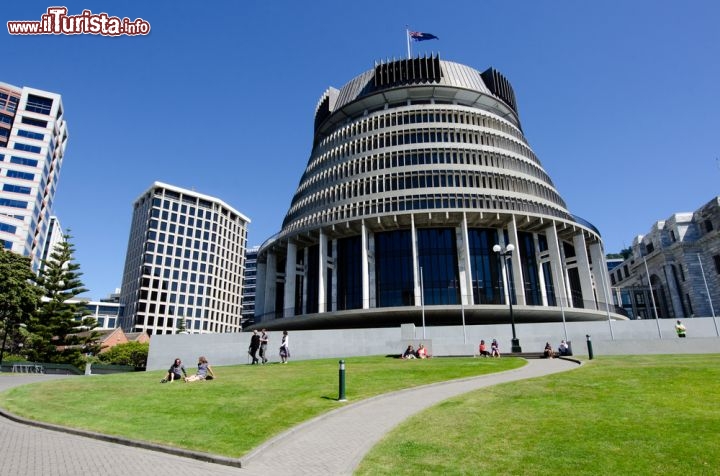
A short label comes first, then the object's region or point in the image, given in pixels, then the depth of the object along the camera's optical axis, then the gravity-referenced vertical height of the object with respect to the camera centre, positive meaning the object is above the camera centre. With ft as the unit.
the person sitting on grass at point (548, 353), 89.15 -1.87
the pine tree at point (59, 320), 158.20 +11.37
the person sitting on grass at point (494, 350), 93.97 -1.17
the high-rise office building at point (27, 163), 268.62 +123.07
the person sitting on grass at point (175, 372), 64.49 -3.38
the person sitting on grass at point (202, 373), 63.21 -3.46
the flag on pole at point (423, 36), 172.35 +120.75
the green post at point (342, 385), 46.67 -4.06
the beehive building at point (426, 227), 145.79 +42.13
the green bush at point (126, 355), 181.88 -2.12
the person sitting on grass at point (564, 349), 90.12 -1.12
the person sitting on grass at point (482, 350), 94.79 -1.14
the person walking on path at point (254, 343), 85.87 +1.00
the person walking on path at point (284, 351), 85.88 -0.63
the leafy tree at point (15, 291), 130.41 +18.57
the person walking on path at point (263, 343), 87.86 +0.91
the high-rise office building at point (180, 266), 370.12 +75.32
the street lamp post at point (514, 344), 98.37 +0.05
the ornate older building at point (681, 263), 229.66 +45.20
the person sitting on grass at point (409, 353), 90.18 -1.47
